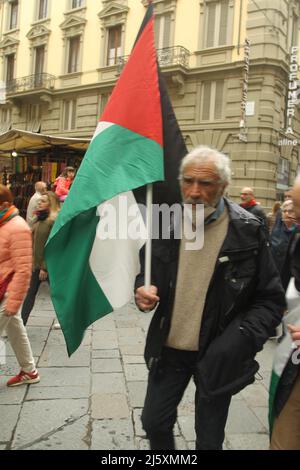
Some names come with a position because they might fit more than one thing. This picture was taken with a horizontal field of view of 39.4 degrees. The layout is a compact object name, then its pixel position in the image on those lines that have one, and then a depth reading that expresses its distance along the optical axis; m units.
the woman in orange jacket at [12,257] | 3.34
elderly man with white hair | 2.00
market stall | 10.20
